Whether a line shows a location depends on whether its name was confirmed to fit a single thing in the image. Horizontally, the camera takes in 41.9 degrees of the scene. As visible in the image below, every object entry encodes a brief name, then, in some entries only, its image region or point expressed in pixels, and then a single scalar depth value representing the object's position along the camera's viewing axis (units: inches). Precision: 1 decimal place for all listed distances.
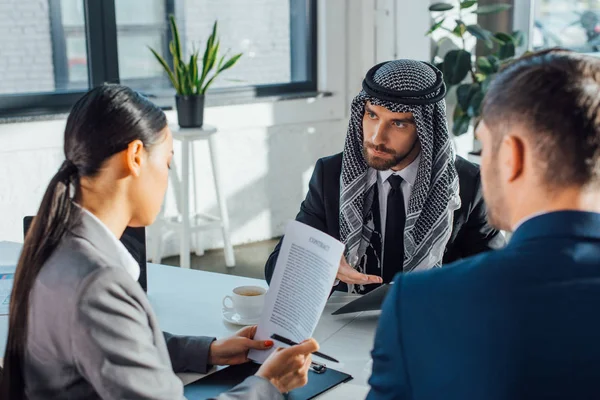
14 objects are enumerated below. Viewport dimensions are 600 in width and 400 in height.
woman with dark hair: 46.9
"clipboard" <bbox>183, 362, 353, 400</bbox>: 60.1
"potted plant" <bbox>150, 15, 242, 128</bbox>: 165.3
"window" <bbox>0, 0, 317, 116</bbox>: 165.6
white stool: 166.1
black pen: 63.7
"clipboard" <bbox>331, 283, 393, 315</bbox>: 76.4
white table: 65.2
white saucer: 73.7
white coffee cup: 73.4
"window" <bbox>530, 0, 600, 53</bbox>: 199.6
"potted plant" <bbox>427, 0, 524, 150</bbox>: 171.9
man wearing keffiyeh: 88.0
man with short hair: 36.2
